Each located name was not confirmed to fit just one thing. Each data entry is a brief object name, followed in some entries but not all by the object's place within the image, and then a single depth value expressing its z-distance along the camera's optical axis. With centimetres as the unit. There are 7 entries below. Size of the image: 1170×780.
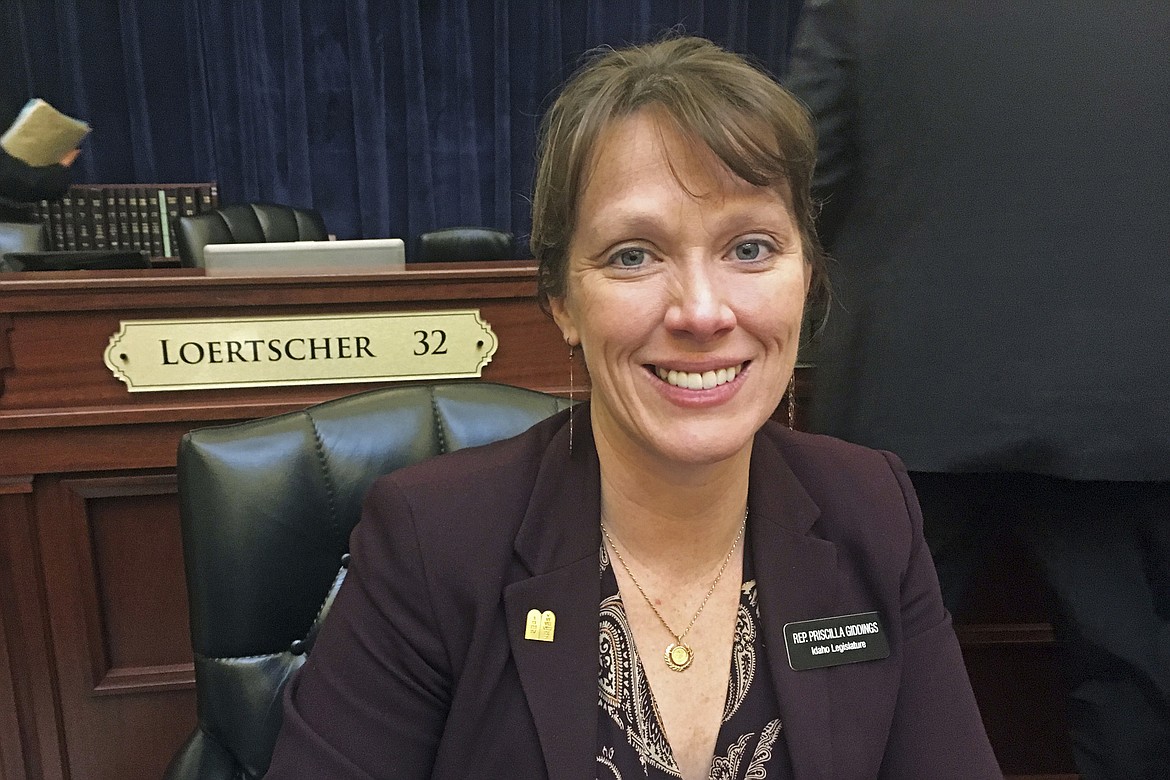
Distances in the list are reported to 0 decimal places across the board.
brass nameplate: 155
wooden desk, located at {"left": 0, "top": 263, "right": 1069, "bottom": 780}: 152
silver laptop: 165
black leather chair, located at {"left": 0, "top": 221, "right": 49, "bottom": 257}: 267
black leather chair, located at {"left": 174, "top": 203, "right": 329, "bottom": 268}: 275
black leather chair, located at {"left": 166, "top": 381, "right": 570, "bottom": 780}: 101
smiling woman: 84
